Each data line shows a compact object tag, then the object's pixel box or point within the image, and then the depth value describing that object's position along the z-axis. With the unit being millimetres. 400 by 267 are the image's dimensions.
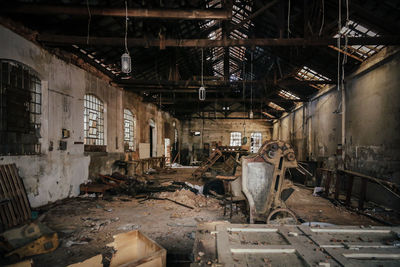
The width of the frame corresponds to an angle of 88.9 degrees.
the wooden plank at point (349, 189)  6242
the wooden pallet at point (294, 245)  1705
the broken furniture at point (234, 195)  5202
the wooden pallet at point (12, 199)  4554
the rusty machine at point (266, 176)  4500
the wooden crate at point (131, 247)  2715
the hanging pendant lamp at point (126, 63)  4438
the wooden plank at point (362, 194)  5797
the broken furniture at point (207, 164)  11031
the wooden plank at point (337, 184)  6793
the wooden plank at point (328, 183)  7455
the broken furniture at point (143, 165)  10939
